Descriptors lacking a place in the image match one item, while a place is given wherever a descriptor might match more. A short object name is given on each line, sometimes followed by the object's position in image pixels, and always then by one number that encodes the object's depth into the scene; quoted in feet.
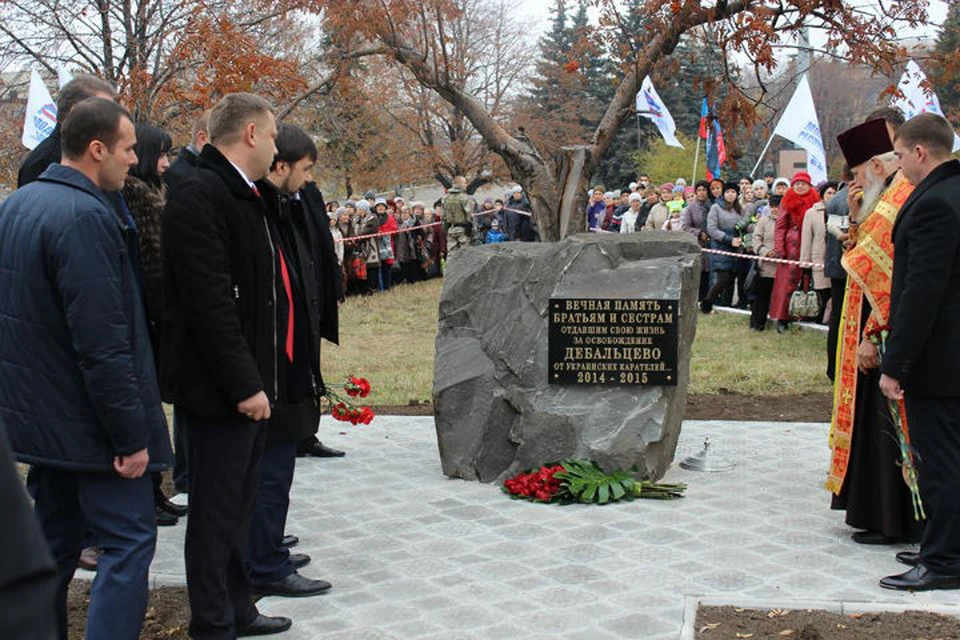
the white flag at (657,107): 53.83
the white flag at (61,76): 48.37
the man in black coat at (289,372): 16.35
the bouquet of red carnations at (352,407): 21.57
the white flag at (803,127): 57.52
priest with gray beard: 19.88
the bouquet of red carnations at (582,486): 23.34
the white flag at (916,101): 46.09
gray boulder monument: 24.57
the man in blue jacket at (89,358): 12.88
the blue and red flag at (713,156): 69.71
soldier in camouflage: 75.10
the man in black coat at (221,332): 14.02
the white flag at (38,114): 42.42
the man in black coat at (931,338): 17.65
